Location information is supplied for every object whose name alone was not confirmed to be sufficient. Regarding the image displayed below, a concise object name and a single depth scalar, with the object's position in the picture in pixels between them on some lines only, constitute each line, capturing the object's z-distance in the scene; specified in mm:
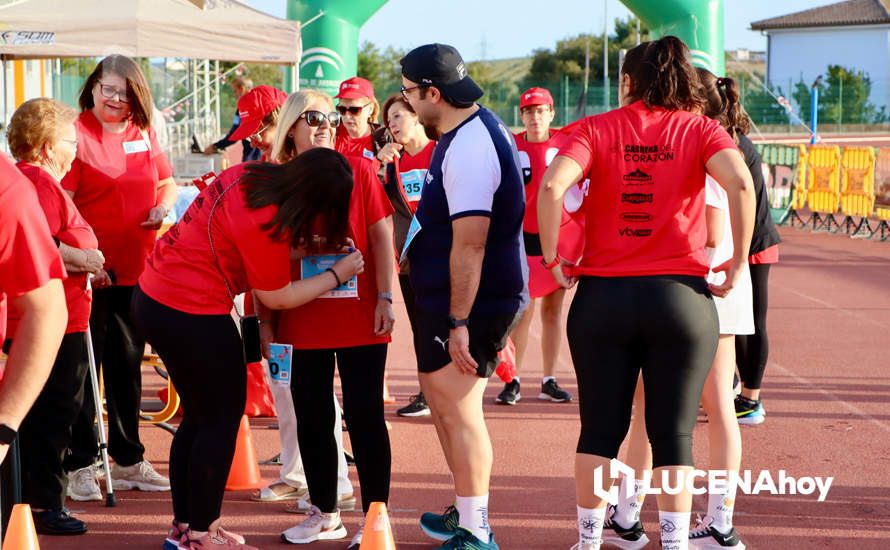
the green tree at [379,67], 59994
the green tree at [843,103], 50969
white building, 72000
